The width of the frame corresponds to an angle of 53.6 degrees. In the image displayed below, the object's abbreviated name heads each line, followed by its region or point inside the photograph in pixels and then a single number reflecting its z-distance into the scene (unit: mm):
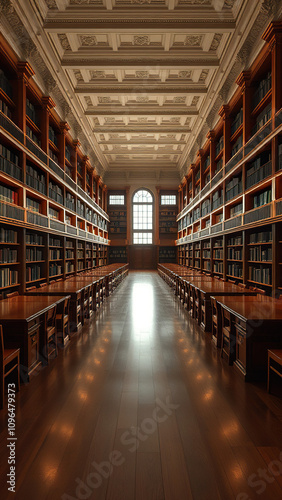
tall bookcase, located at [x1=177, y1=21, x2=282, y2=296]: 4781
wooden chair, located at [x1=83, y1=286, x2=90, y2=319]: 5391
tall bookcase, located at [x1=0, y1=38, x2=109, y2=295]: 5211
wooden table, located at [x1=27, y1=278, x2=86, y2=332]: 4523
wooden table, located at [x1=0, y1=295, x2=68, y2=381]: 2784
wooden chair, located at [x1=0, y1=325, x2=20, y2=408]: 2288
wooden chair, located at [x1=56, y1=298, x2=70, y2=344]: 3863
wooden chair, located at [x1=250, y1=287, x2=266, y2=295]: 5265
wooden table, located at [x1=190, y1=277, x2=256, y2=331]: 4512
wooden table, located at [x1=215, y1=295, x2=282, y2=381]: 2729
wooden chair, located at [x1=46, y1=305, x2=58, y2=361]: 3375
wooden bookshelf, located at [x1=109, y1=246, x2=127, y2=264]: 18719
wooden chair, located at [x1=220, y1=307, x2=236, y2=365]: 3184
